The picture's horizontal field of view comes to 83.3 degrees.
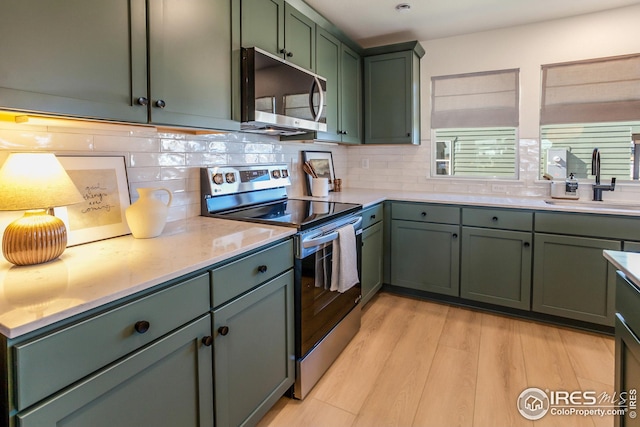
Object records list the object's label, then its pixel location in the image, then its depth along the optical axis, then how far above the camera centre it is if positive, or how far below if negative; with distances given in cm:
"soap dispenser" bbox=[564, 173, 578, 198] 285 +3
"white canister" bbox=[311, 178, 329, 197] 295 +3
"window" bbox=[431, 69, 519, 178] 316 +61
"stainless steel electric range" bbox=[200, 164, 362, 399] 179 -27
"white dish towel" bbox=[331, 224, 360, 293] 208 -42
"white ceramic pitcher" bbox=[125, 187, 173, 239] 151 -10
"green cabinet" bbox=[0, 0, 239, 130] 104 +46
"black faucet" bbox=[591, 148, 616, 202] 277 +7
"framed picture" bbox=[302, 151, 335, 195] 305 +25
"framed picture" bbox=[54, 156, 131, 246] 144 -5
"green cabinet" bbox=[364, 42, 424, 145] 324 +89
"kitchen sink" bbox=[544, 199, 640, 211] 262 -10
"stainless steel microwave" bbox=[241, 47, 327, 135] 186 +54
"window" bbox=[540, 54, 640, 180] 275 +59
